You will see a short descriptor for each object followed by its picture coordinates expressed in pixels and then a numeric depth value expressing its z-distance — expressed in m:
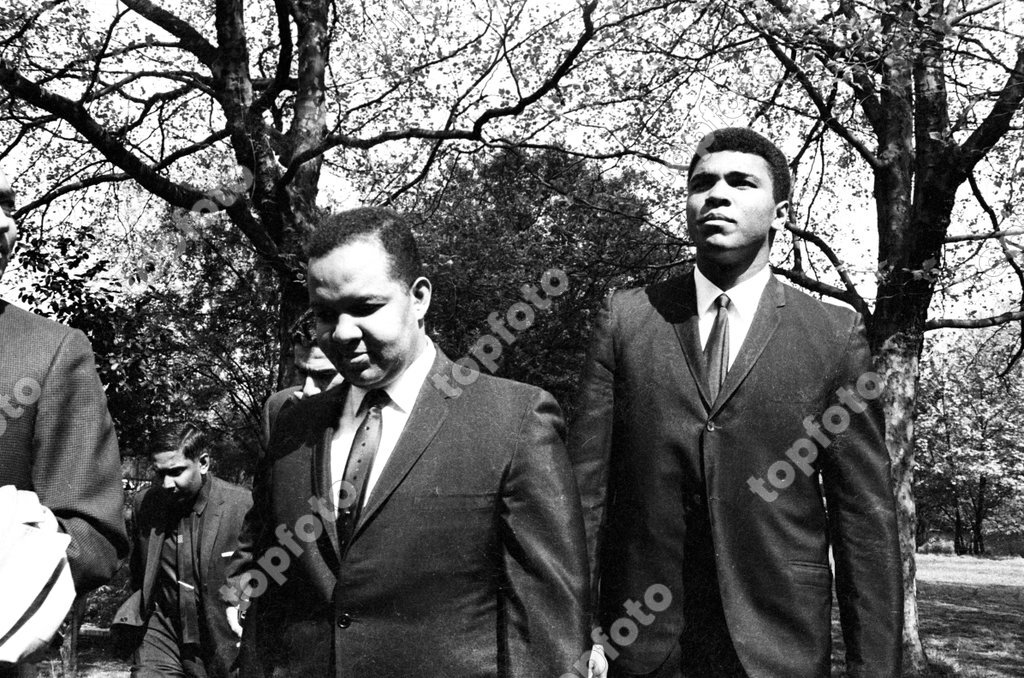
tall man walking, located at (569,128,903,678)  3.26
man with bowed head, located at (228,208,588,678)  2.63
